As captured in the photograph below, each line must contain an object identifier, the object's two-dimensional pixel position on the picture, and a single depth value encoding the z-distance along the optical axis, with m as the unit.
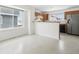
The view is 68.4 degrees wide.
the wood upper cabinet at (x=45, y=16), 7.43
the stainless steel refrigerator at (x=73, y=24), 4.81
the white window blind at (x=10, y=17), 3.62
